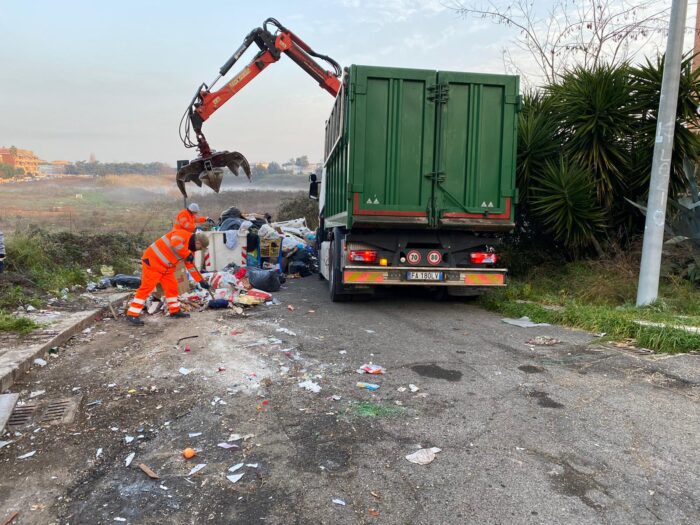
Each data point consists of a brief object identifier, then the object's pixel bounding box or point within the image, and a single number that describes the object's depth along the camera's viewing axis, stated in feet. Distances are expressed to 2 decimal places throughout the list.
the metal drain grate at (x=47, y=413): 11.26
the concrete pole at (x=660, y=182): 19.97
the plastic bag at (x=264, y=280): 29.55
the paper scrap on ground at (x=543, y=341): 17.33
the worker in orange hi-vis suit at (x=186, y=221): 21.61
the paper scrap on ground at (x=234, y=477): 8.52
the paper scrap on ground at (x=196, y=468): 8.80
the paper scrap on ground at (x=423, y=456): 9.02
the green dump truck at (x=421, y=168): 21.85
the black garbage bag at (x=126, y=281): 29.22
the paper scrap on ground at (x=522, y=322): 20.45
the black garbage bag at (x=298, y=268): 39.70
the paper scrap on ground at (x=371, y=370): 14.08
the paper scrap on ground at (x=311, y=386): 12.68
